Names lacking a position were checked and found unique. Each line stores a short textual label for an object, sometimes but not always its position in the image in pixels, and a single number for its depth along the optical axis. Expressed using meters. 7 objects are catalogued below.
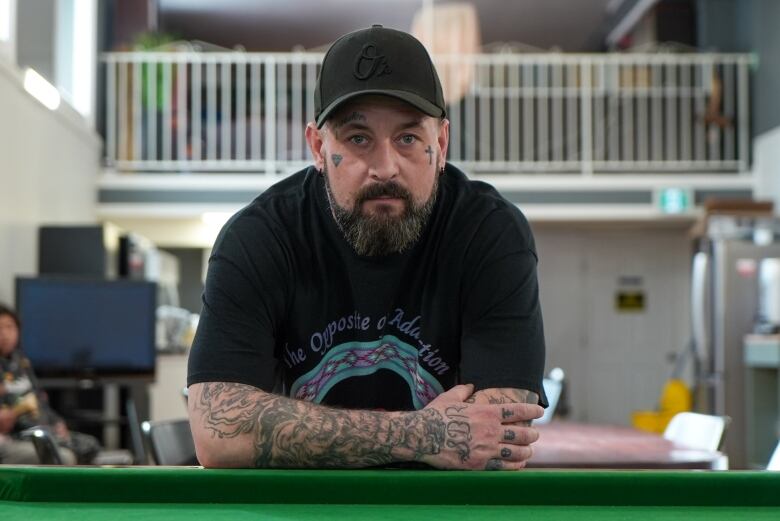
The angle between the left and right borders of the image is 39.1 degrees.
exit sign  10.45
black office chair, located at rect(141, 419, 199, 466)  2.89
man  1.99
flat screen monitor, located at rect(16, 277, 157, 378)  6.68
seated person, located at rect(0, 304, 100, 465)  5.31
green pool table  1.69
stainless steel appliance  8.47
